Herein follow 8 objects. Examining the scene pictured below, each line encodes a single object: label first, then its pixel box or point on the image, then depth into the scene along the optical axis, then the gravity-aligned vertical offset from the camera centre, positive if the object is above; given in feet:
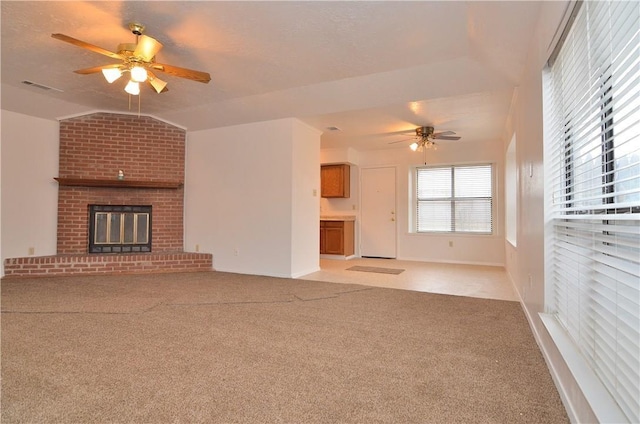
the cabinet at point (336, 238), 21.81 -1.24
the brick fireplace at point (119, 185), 15.96 +1.71
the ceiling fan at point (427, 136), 16.02 +4.21
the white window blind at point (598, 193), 3.53 +0.43
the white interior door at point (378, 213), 22.04 +0.48
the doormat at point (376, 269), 16.66 -2.66
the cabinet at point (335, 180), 22.47 +2.75
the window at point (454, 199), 19.80 +1.35
